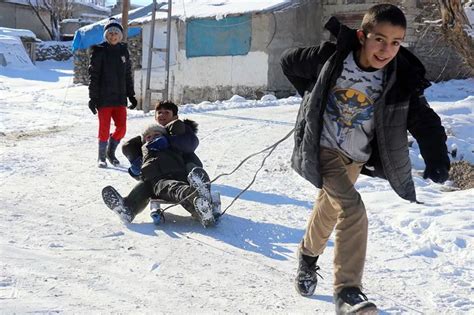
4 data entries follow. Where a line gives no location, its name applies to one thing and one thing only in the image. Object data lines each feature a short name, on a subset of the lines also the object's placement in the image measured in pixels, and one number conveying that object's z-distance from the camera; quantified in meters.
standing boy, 7.07
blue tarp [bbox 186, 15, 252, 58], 18.47
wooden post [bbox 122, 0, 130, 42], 18.27
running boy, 2.84
